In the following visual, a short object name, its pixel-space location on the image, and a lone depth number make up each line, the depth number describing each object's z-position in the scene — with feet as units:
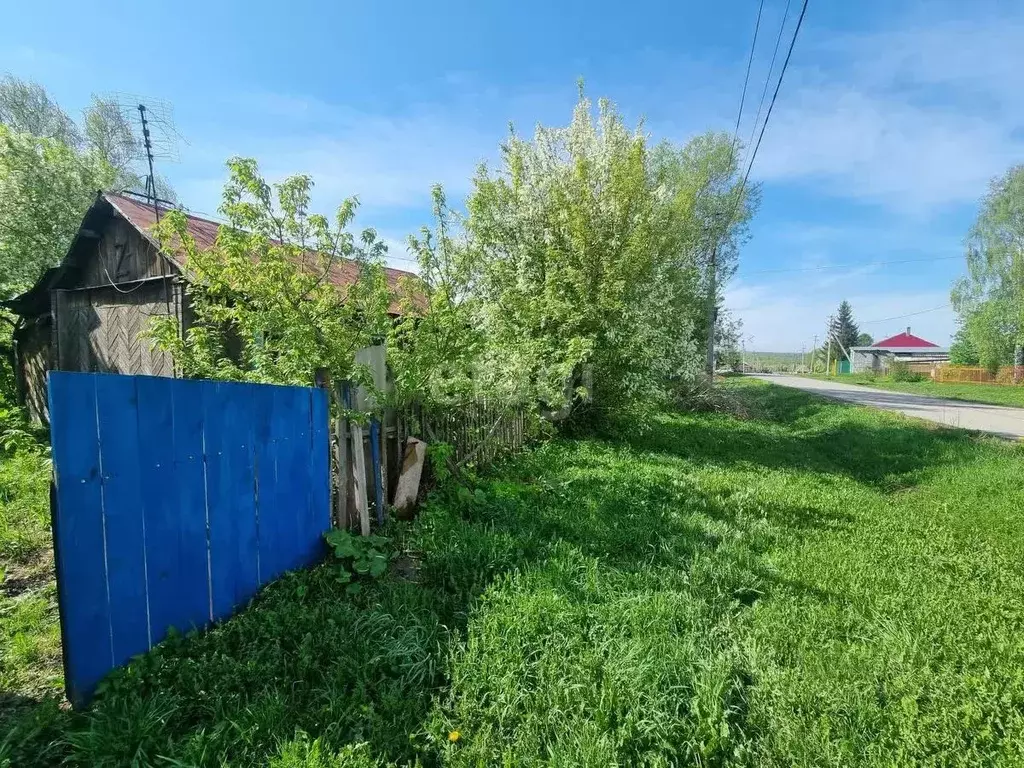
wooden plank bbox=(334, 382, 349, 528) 13.46
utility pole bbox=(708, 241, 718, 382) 57.26
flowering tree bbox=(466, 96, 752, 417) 29.04
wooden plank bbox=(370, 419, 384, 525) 14.71
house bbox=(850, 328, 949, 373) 169.96
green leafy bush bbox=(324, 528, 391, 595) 11.75
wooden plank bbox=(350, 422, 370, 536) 13.57
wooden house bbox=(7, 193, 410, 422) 31.55
